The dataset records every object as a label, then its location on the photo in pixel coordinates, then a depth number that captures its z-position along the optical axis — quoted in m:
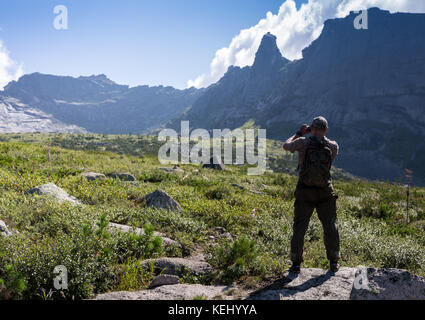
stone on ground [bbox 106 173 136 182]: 12.55
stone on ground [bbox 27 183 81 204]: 7.48
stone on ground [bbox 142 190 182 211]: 8.45
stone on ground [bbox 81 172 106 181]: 11.22
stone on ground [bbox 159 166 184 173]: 17.18
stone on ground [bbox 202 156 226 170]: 23.97
